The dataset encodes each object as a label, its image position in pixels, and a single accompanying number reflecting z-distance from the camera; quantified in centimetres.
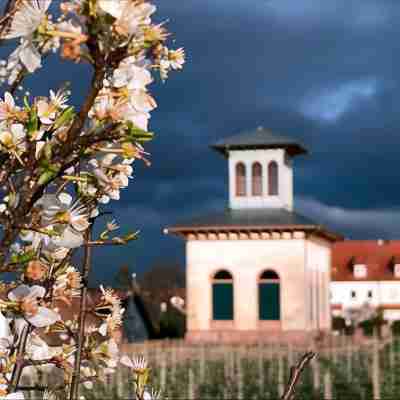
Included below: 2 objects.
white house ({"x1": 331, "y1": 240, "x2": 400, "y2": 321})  4975
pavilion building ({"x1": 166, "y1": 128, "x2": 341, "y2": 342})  3419
